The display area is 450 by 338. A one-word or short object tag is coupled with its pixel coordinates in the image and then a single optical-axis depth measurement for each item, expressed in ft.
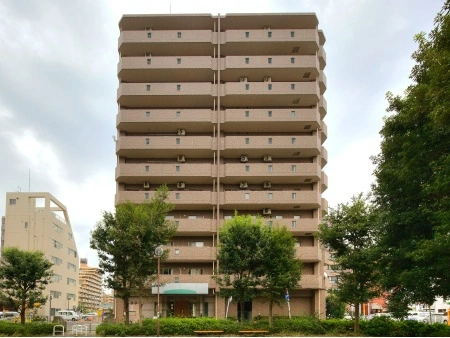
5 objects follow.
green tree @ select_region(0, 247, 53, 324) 129.08
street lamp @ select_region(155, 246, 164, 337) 115.55
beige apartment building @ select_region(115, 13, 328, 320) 186.29
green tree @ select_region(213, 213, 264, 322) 130.11
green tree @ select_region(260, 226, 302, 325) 131.44
